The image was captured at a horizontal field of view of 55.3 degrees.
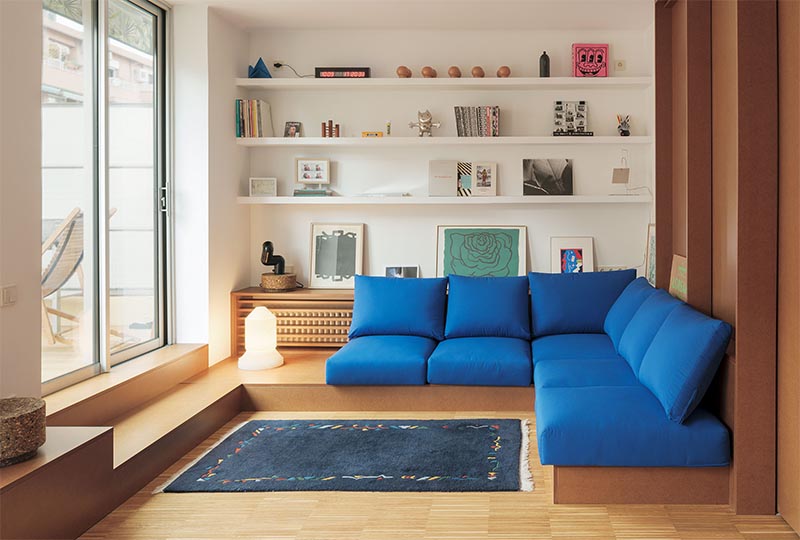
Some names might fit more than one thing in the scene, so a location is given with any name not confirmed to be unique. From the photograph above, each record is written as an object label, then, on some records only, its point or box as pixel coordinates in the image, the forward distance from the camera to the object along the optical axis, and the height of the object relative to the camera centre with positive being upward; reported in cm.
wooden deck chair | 401 +5
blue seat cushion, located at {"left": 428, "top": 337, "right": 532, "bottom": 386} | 477 -64
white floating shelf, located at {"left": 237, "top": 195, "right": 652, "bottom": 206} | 574 +50
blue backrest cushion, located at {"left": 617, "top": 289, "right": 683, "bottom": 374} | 387 -32
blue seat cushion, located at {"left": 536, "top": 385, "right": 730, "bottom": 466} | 322 -74
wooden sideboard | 584 -37
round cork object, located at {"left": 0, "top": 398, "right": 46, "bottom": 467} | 276 -60
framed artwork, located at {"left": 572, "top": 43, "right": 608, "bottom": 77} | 587 +158
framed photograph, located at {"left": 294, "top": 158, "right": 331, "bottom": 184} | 615 +77
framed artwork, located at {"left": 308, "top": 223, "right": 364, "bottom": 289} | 618 +9
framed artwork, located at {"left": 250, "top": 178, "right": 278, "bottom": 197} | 612 +64
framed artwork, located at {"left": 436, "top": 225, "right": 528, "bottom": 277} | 605 +12
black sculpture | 593 +6
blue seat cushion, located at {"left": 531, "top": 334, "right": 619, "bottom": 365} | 464 -52
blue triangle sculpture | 598 +154
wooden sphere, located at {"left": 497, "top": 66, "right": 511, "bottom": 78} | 577 +147
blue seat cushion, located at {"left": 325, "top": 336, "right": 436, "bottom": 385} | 481 -64
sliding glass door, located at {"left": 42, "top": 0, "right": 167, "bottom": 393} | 407 +50
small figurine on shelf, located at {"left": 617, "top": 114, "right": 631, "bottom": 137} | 584 +105
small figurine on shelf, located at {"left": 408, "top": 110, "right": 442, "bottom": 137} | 592 +111
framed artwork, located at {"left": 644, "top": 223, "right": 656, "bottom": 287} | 555 +6
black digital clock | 586 +149
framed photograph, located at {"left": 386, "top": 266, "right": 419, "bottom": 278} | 618 -4
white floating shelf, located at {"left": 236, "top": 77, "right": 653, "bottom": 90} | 574 +139
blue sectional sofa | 324 -52
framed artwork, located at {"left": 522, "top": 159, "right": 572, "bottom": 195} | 597 +69
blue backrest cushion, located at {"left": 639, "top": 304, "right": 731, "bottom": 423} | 317 -42
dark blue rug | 358 -99
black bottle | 580 +152
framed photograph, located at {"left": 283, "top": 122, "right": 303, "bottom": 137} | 610 +110
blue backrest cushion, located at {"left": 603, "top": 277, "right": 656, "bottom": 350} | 460 -26
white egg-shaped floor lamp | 537 -54
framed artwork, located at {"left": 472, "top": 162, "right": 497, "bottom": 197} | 599 +68
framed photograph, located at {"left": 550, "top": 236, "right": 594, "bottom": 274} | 598 +8
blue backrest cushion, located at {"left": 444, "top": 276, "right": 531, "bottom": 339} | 531 -31
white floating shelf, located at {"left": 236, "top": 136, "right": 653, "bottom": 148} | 575 +95
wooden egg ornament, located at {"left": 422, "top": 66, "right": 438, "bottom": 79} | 580 +147
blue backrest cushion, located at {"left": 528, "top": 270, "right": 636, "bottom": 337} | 529 -25
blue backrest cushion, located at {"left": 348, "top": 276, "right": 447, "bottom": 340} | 537 -30
